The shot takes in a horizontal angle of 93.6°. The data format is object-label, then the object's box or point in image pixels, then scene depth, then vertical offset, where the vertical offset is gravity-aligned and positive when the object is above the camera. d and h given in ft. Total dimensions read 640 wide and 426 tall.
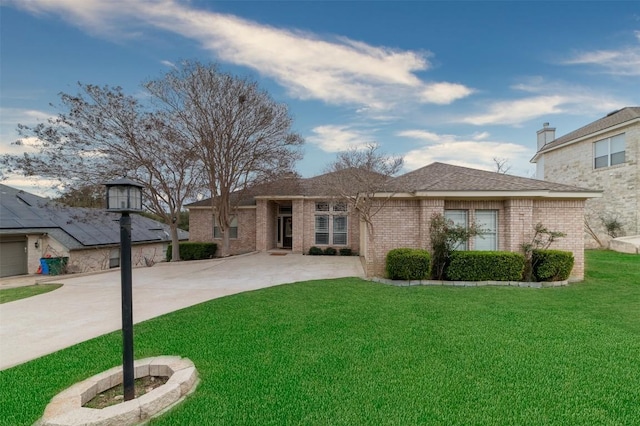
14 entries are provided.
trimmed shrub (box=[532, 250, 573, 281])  30.14 -5.51
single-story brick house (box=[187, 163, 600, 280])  32.53 +0.36
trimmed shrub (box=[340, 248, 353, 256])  56.29 -7.27
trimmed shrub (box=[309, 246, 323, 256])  56.54 -7.02
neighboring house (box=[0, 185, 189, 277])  57.67 -4.00
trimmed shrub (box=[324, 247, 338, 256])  56.39 -7.06
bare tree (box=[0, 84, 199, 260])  44.16 +11.18
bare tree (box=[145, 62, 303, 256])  47.73 +14.86
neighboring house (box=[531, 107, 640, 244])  54.24 +9.07
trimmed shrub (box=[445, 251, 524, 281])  30.35 -5.57
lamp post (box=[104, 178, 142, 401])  10.13 -1.09
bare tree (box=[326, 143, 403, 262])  33.37 +4.11
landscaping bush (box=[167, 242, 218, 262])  59.77 -7.03
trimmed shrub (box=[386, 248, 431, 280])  30.30 -5.32
